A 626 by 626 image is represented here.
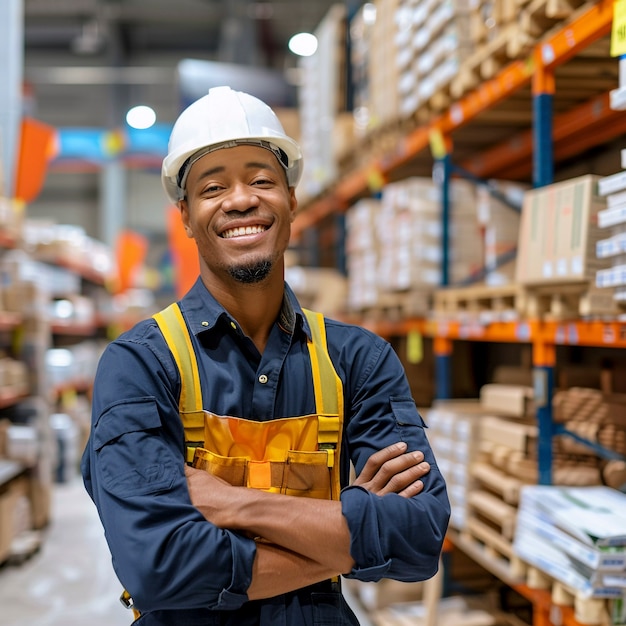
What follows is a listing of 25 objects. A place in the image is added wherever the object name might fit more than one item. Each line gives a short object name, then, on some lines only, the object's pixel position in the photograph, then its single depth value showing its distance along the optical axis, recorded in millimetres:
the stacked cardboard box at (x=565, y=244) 3201
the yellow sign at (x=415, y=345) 5332
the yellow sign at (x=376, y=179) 6176
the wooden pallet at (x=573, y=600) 3010
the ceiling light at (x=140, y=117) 18500
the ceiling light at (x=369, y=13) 6428
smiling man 1746
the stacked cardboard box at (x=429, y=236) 5023
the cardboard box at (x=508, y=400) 4008
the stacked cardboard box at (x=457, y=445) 4406
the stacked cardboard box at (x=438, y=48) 4523
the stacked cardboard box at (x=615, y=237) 2994
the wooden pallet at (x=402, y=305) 5078
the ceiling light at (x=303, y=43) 15805
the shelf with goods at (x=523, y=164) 3441
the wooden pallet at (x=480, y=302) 3986
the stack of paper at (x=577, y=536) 2920
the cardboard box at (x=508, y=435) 3934
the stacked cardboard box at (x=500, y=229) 4621
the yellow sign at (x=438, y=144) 4898
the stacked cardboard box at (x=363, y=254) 5918
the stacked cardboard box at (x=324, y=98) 7461
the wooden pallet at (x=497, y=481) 3844
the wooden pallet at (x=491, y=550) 3652
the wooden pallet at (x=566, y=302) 3174
